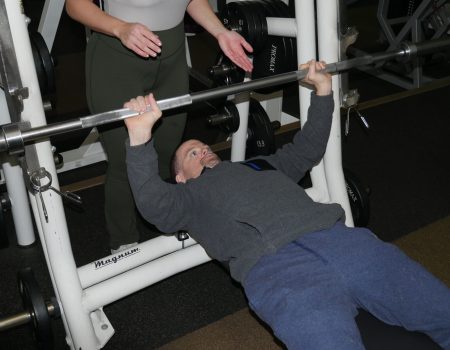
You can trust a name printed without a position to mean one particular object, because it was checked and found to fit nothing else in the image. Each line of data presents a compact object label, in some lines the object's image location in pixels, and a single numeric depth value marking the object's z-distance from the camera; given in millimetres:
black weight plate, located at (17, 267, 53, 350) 1570
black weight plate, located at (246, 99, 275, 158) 2311
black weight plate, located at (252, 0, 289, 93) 2084
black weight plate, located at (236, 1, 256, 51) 1970
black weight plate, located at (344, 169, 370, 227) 2113
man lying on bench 1337
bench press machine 1411
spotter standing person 1561
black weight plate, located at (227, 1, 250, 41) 1981
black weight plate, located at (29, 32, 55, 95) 1733
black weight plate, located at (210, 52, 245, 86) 2135
